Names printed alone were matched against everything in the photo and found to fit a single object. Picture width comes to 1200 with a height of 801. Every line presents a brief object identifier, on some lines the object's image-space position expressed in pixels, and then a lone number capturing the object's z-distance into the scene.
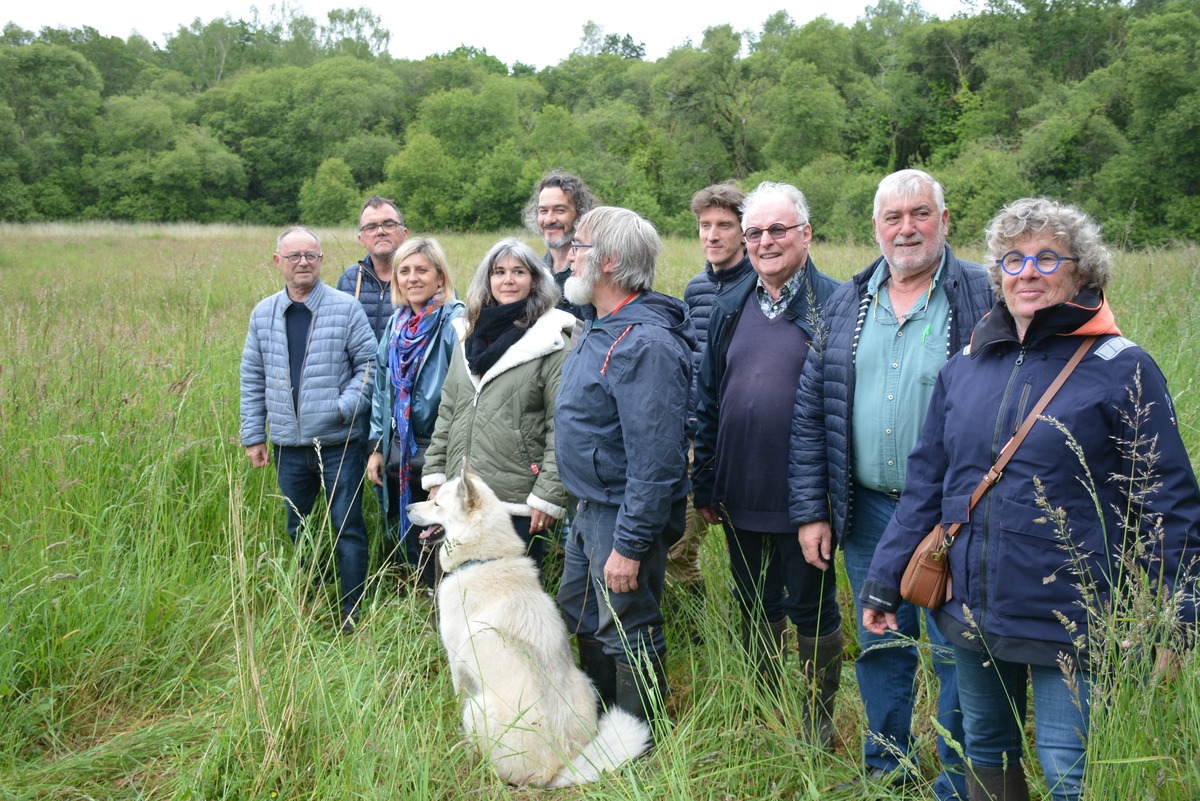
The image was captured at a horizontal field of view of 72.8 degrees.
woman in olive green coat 3.73
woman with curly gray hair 1.96
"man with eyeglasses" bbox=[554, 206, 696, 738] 2.97
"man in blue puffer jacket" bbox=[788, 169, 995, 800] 2.72
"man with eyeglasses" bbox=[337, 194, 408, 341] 5.29
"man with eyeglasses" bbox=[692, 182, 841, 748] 3.19
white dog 2.92
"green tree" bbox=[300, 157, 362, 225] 41.31
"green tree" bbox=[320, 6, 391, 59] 81.88
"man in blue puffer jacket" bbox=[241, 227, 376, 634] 4.50
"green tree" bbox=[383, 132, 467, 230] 39.88
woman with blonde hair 4.38
